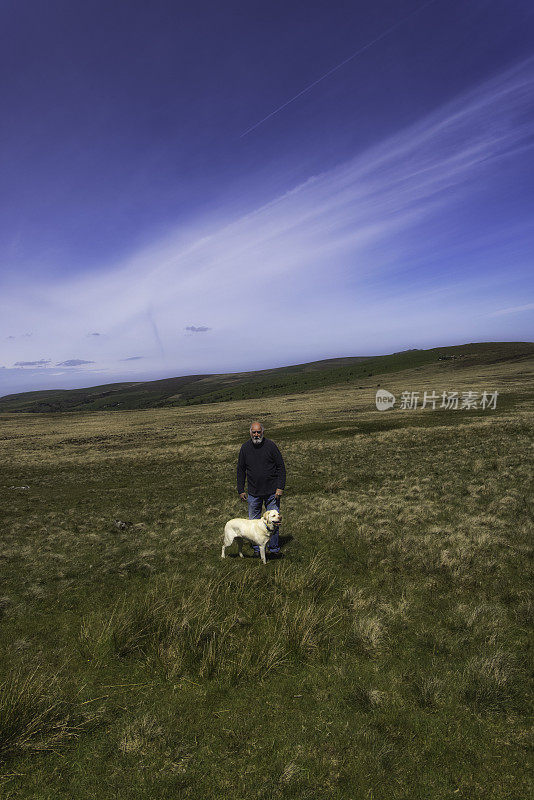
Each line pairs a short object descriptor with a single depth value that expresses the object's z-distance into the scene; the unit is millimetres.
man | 9469
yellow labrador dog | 8859
